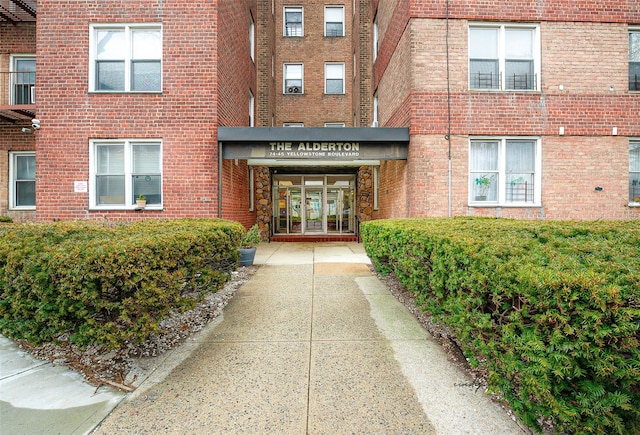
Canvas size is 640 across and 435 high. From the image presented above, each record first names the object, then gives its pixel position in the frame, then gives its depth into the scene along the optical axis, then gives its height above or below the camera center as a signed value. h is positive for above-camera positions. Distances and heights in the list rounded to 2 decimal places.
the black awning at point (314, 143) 8.23 +1.81
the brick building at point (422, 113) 8.04 +2.49
